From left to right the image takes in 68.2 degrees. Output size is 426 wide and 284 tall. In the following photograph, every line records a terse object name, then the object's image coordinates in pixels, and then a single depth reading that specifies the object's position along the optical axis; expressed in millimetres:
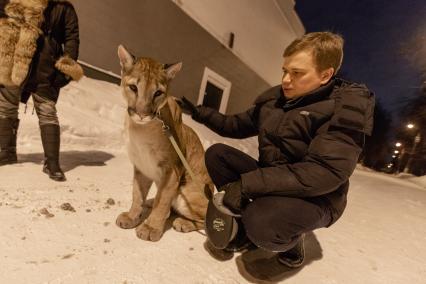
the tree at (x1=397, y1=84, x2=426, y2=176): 17962
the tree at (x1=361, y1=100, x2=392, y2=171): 31375
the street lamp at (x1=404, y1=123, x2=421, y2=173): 20453
